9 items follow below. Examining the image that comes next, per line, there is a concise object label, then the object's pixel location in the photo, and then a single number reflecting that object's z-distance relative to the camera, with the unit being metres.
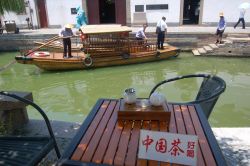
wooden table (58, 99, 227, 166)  2.05
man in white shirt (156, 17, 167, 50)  11.81
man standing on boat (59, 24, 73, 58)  9.88
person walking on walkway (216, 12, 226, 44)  12.34
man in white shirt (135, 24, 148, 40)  11.32
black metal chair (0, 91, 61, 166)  2.39
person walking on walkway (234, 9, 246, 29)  14.83
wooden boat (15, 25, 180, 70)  9.79
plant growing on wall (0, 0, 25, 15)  12.68
